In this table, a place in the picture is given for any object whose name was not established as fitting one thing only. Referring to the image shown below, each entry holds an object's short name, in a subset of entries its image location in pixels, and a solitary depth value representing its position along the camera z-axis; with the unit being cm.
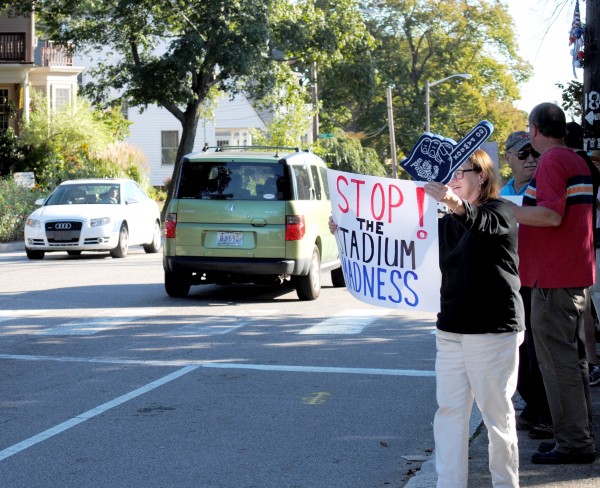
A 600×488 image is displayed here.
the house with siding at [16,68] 4097
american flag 988
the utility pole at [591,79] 979
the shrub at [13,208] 2634
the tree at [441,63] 7031
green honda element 1405
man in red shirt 577
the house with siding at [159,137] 6097
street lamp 6119
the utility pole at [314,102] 4785
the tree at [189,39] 3444
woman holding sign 486
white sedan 2170
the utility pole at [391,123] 5625
